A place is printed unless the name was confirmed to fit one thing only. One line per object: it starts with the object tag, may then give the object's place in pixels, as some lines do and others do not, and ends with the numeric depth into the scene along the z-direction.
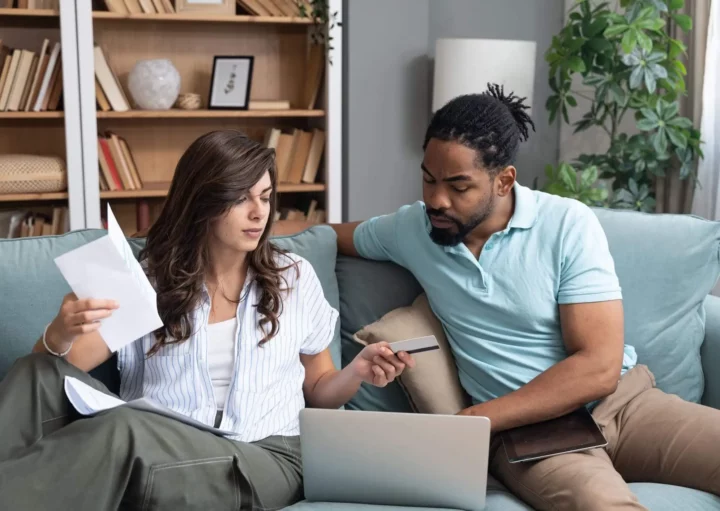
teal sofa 1.97
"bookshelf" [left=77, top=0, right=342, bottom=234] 3.54
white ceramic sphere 3.45
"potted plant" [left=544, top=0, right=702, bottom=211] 3.23
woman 1.42
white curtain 3.29
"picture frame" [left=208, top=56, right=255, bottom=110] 3.61
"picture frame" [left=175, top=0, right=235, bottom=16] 3.46
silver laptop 1.44
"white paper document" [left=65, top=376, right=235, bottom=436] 1.48
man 1.71
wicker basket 3.33
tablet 1.64
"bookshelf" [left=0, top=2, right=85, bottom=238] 3.30
